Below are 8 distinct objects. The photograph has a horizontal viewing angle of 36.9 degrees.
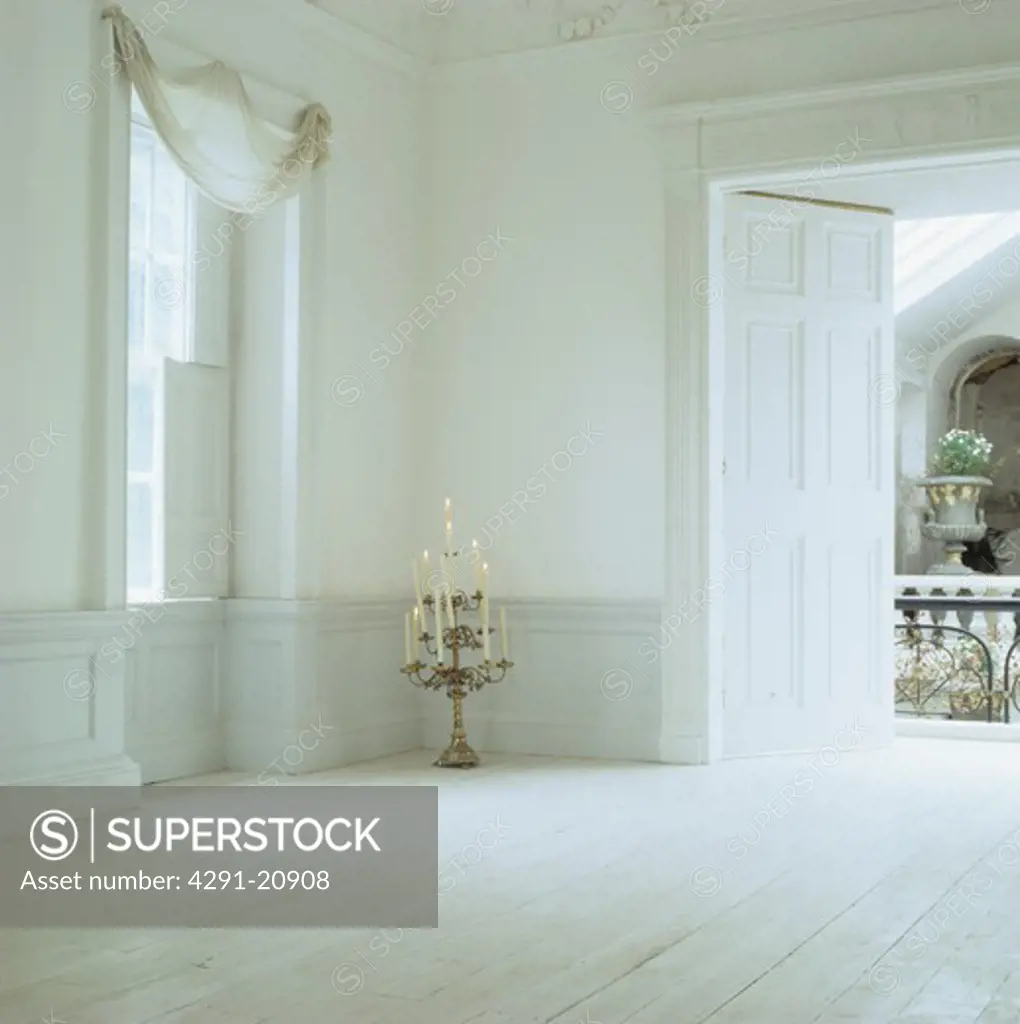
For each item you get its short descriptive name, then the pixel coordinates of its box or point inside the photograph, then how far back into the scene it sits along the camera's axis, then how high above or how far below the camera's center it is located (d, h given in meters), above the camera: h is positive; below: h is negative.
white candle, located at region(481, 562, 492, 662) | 6.25 -0.27
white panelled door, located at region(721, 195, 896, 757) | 6.78 +0.35
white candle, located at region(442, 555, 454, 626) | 6.85 -0.06
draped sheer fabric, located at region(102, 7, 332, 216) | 5.36 +1.60
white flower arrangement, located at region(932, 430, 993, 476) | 12.80 +0.86
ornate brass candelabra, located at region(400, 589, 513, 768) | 6.33 -0.49
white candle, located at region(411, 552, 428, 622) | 6.28 -0.17
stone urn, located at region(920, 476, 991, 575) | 12.80 +0.35
